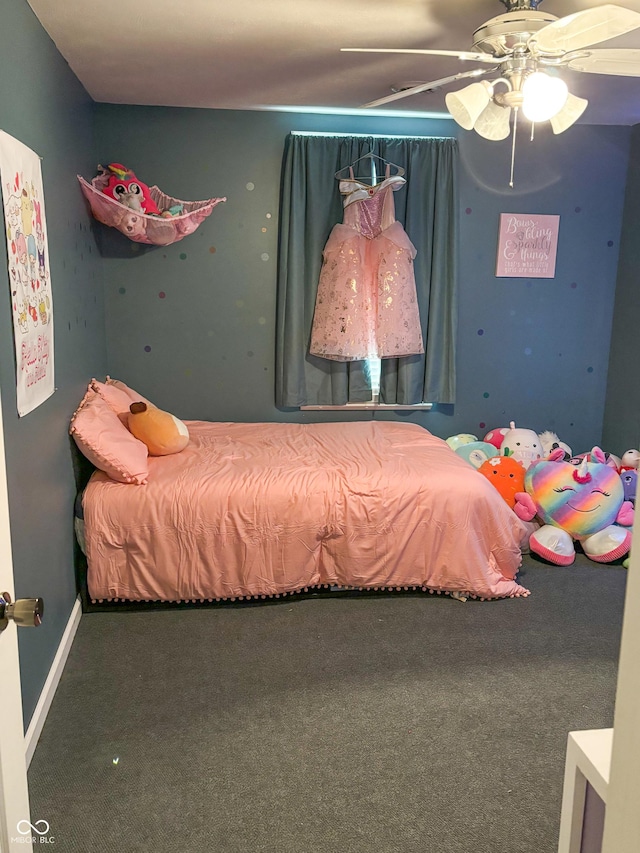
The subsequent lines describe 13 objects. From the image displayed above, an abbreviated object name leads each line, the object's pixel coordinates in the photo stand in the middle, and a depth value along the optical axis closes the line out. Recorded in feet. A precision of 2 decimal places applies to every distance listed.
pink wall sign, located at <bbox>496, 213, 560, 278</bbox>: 14.39
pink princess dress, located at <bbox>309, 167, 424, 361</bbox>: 13.53
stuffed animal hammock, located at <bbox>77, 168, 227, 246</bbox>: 11.58
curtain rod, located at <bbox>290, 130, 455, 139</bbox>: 13.47
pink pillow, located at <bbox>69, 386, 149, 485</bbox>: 9.98
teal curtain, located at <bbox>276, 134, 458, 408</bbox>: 13.46
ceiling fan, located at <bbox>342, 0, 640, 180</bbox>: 6.82
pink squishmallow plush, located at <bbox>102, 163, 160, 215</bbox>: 12.00
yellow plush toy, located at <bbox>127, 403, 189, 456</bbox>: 11.24
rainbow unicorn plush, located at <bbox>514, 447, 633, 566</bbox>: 11.94
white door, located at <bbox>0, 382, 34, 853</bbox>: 3.61
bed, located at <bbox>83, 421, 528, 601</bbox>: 10.04
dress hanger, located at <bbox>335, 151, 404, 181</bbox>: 13.38
